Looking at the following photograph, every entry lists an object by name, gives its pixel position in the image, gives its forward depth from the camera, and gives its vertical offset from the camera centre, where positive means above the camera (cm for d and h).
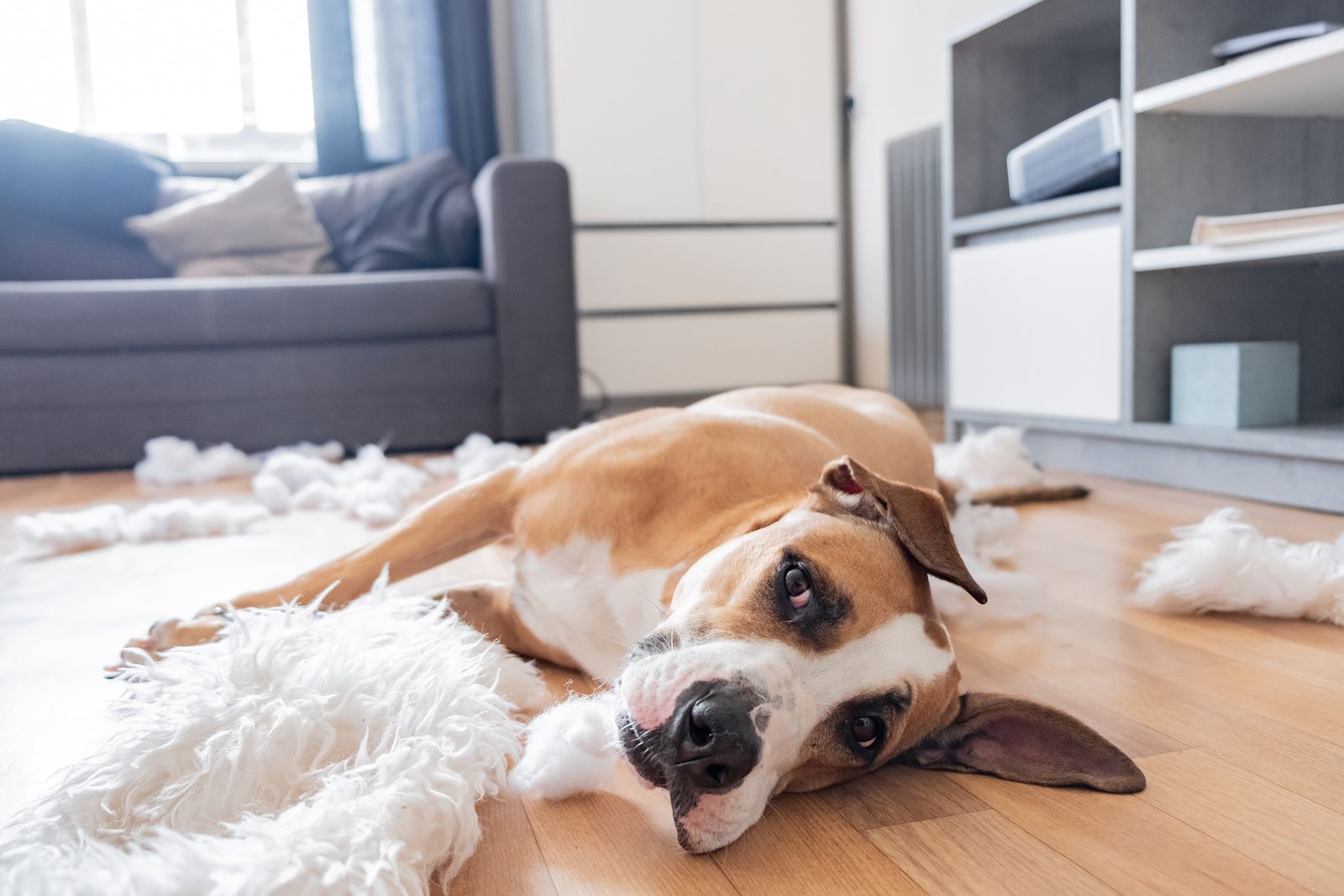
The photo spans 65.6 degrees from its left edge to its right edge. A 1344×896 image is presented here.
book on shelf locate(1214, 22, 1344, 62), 215 +58
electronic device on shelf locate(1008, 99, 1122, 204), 267 +42
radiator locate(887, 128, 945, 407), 441 +23
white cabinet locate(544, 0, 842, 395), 496 +71
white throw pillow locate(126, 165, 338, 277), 416 +45
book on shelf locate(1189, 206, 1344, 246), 204 +17
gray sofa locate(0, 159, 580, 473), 353 -4
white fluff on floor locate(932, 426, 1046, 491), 264 -37
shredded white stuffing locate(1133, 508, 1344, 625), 155 -41
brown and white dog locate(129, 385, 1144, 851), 88 -29
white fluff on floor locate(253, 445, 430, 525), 262 -39
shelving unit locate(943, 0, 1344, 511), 236 +11
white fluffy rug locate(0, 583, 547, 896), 74 -36
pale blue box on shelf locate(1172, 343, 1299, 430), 239 -18
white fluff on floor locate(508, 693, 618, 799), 100 -41
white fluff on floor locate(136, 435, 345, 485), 336 -38
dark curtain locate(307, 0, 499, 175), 512 +130
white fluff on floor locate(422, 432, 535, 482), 309 -38
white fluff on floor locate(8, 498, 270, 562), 224 -40
